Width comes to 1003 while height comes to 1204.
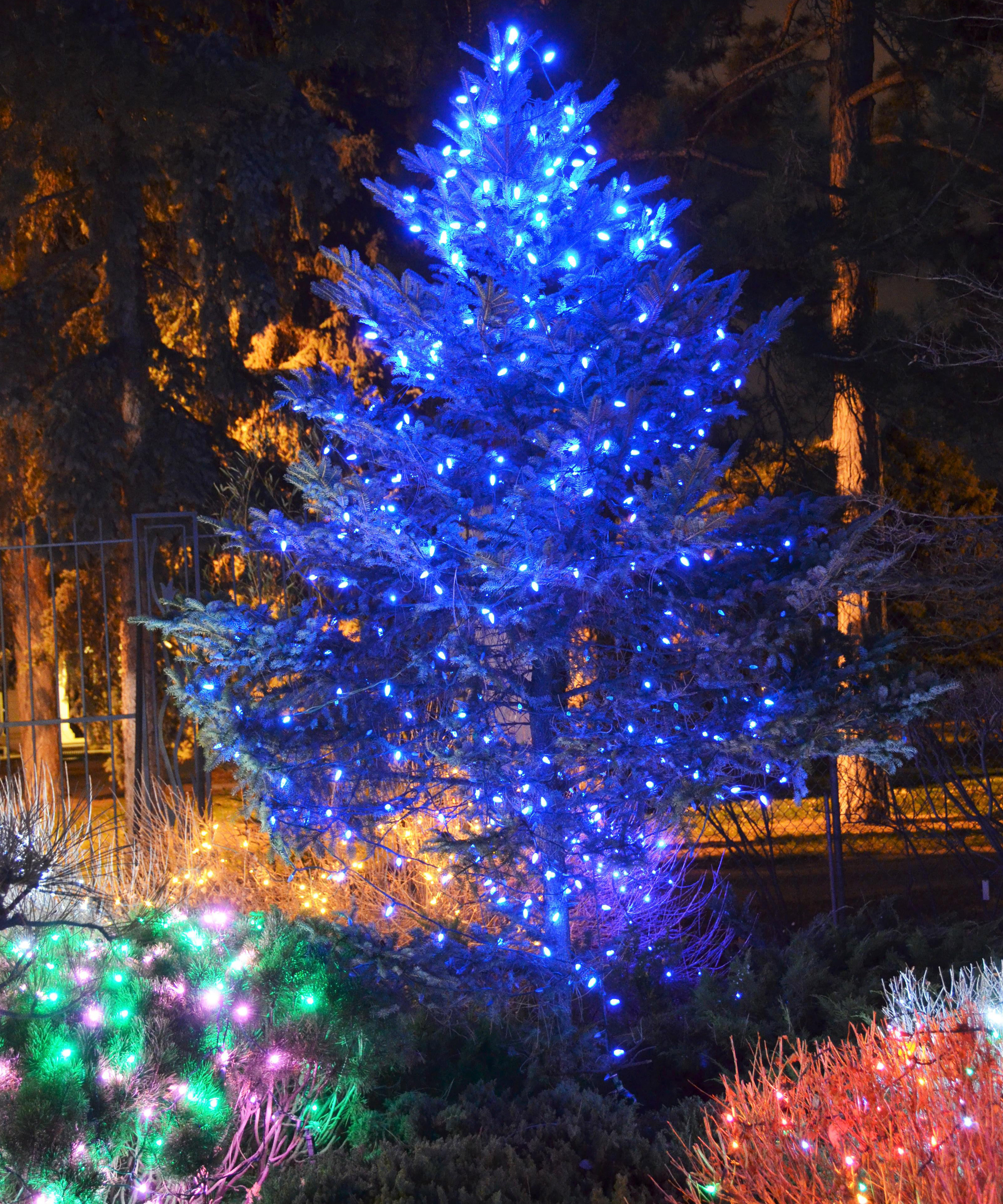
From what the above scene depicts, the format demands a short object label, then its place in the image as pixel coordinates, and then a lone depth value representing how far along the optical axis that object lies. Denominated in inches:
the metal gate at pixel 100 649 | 292.4
